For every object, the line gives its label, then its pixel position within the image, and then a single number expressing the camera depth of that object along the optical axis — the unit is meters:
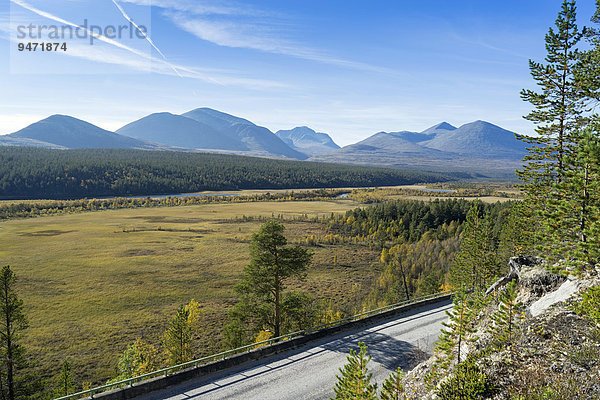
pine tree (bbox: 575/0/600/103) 20.94
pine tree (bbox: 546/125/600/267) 14.27
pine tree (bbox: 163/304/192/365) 33.50
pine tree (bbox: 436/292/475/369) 13.77
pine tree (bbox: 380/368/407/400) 12.11
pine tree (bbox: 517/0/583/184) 23.20
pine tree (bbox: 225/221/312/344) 29.14
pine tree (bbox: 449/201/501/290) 40.16
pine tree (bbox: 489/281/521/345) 14.81
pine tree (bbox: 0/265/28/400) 24.59
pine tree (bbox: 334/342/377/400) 11.84
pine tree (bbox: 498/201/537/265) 38.16
